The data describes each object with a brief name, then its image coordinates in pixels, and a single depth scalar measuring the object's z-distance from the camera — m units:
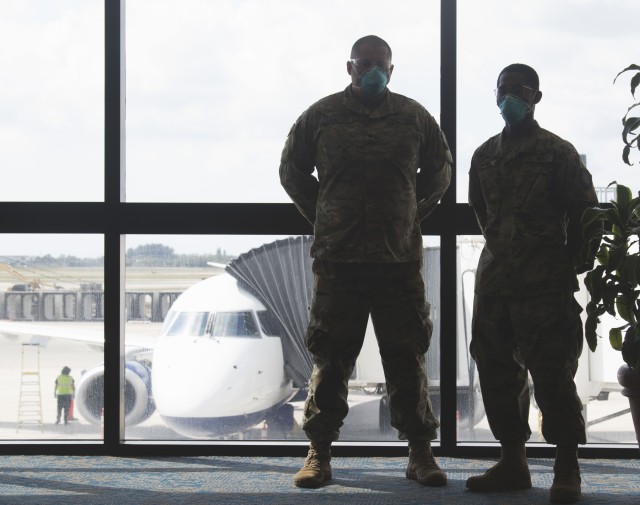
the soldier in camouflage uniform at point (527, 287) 4.52
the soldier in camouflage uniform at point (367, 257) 4.92
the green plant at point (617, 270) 4.46
